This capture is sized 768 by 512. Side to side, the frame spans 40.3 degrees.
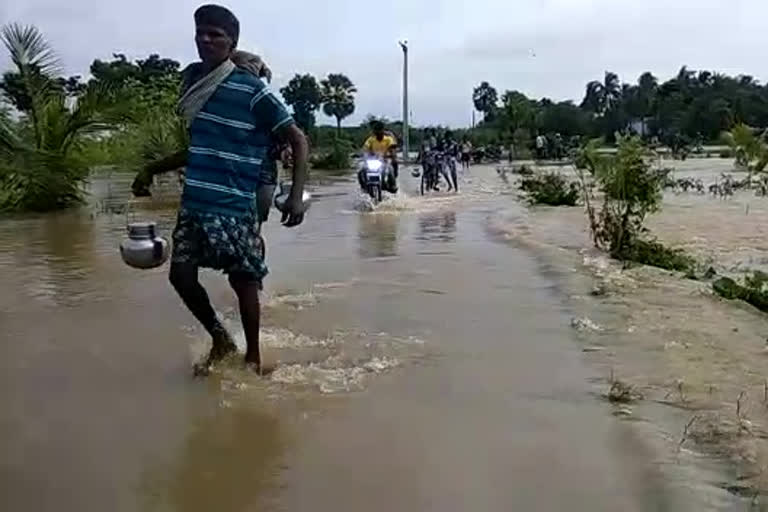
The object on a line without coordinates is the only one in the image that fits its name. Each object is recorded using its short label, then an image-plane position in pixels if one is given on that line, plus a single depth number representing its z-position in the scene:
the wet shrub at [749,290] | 7.46
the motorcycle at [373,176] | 17.92
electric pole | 47.88
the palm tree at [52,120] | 17.28
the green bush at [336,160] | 41.19
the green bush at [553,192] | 19.17
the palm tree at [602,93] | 83.25
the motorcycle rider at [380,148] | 18.28
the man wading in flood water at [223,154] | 4.82
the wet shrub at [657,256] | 9.45
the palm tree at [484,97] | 82.81
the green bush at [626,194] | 9.98
